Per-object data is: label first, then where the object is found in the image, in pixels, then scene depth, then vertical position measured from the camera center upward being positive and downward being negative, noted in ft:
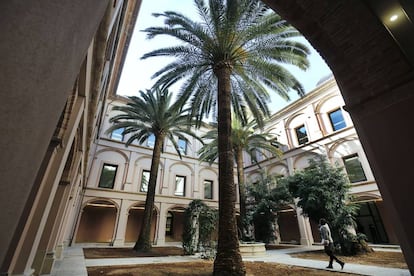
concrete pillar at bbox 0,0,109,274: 2.99 +2.29
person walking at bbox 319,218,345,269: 24.51 -0.64
